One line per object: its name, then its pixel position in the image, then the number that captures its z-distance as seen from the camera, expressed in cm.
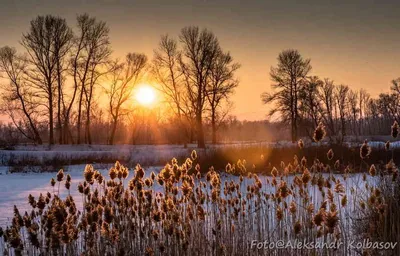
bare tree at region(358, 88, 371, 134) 9162
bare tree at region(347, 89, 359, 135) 8094
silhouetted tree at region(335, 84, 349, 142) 6819
